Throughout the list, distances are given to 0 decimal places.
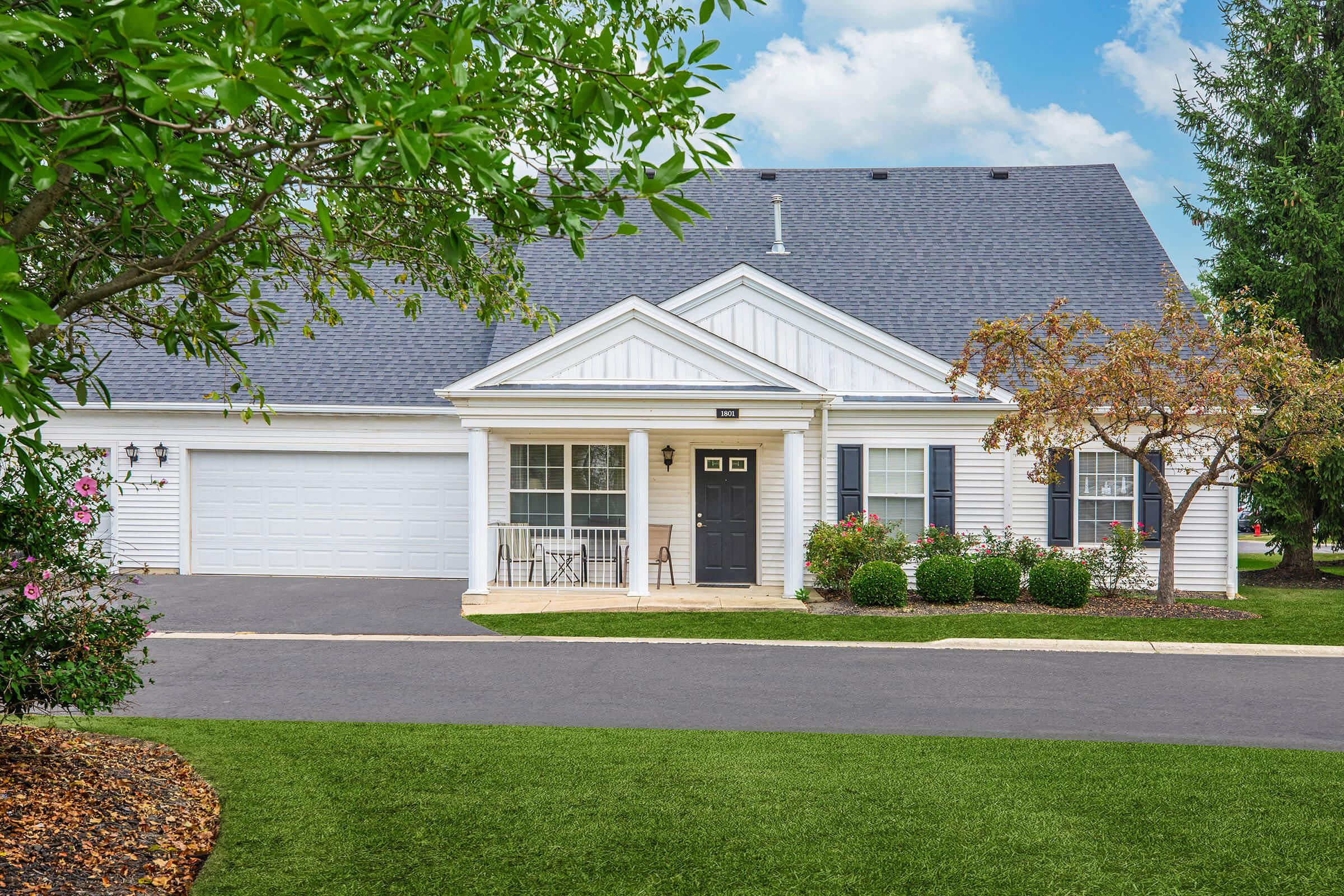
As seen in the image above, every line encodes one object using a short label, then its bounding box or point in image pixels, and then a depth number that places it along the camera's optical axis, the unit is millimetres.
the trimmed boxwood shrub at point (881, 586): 13805
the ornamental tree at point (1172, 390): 12789
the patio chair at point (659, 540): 15969
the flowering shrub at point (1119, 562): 14898
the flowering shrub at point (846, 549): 14609
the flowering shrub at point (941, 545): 15094
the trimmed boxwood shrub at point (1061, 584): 13859
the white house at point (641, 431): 14422
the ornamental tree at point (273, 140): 2652
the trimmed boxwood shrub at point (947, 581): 14117
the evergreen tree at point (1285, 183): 19000
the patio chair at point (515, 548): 15445
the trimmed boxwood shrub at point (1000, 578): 14195
